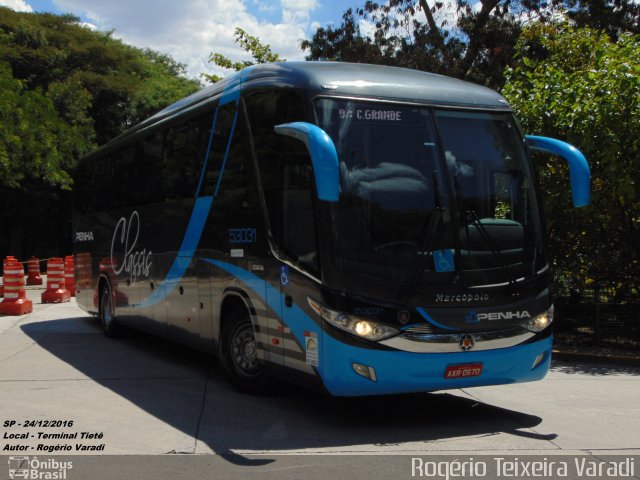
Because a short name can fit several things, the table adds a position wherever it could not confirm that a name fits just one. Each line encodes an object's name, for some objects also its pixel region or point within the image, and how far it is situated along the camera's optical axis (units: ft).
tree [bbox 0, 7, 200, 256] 99.04
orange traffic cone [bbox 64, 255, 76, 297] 75.10
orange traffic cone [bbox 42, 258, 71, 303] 65.51
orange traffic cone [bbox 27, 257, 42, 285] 87.66
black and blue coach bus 22.84
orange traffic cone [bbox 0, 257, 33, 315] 55.21
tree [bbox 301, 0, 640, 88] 87.76
